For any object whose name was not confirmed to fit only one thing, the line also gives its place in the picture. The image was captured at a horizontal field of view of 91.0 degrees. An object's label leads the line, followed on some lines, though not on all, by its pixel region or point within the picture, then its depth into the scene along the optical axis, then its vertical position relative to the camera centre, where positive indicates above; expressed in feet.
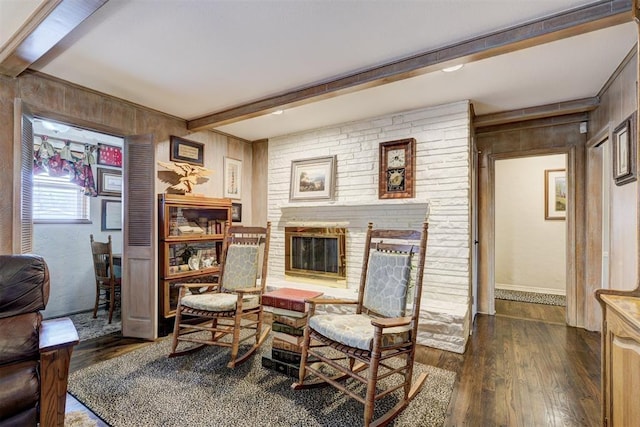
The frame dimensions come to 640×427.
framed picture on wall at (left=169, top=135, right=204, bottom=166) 11.86 +2.48
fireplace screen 12.91 -1.71
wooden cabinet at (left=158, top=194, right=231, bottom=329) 10.88 -1.00
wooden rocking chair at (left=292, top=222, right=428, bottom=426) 5.95 -2.36
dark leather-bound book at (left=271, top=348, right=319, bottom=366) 7.73 -3.54
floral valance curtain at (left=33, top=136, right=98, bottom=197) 12.94 +2.15
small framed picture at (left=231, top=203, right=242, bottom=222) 14.78 +0.10
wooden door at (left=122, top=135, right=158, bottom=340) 10.62 -0.85
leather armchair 4.83 -2.28
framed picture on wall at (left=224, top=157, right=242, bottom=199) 14.37 +1.68
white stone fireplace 10.18 +0.50
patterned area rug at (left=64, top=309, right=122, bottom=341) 11.01 -4.21
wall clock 11.20 +1.66
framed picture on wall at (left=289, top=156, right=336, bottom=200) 13.16 +1.55
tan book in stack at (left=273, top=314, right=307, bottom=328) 7.83 -2.68
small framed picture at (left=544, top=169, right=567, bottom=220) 16.70 +1.14
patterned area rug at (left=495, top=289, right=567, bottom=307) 15.26 -4.20
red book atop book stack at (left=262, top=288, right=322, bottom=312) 7.81 -2.19
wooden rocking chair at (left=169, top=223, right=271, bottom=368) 8.65 -2.44
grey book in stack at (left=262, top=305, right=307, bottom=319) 7.83 -2.50
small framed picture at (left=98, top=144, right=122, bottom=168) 14.57 +2.76
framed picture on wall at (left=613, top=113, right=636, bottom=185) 7.74 +1.66
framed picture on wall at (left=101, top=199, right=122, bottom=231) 14.61 -0.06
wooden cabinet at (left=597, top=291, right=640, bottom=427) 3.75 -1.90
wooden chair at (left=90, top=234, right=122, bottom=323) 12.08 -2.29
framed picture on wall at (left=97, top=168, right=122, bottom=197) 14.51 +1.49
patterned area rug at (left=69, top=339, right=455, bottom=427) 6.15 -4.01
